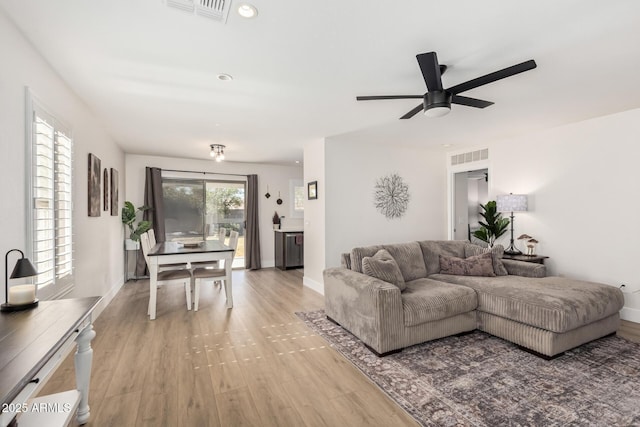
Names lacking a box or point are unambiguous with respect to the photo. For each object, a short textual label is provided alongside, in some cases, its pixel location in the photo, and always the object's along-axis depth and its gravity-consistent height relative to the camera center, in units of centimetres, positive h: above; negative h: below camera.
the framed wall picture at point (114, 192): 468 +37
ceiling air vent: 170 +118
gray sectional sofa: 266 -85
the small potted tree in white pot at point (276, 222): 728 -19
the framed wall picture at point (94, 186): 342 +34
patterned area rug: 191 -126
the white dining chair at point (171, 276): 389 -80
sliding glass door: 639 +14
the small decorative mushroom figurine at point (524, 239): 449 -41
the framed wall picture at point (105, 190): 410 +35
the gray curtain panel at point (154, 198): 605 +34
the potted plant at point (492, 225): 478 -20
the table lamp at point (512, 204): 439 +12
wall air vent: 523 +100
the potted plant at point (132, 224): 558 -17
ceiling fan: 204 +94
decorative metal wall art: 525 +30
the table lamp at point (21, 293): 157 -41
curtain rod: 633 +91
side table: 414 -63
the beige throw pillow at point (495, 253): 375 -54
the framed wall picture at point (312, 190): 503 +40
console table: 101 -52
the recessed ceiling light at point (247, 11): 174 +118
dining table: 367 -52
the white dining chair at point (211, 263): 484 -80
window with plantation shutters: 216 +9
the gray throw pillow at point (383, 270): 309 -58
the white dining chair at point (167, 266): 442 -77
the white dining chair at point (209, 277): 396 -83
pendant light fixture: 511 +107
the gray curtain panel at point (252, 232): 695 -40
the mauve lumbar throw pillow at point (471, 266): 365 -65
